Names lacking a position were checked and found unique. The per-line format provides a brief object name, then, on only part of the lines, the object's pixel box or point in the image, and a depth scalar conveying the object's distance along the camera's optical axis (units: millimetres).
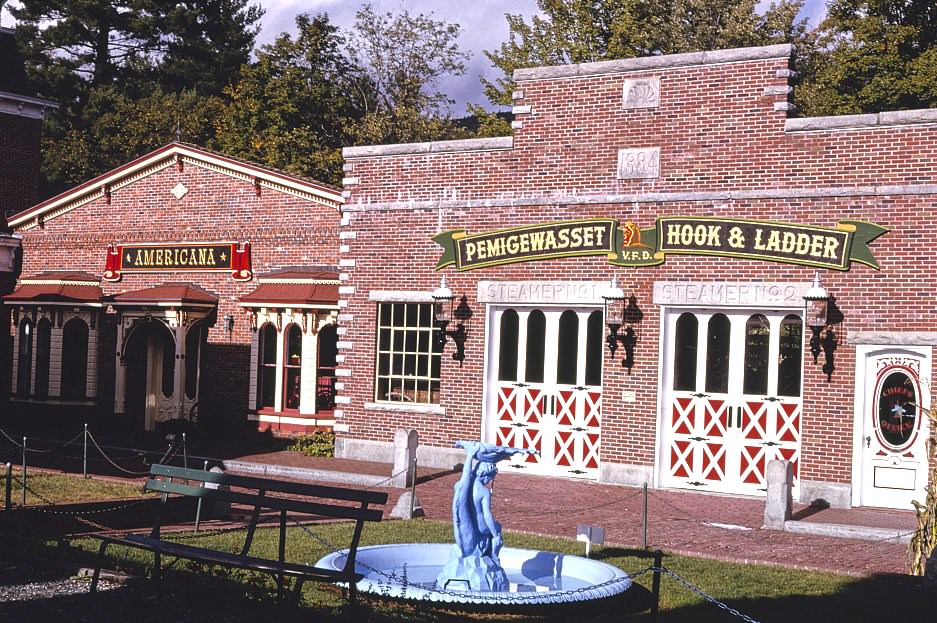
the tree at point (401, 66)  48241
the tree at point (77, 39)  54656
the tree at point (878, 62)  35312
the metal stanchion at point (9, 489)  12953
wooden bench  9320
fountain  10445
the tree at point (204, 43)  55656
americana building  24969
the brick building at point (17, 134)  33250
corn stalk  12250
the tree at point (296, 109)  43625
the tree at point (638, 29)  40375
